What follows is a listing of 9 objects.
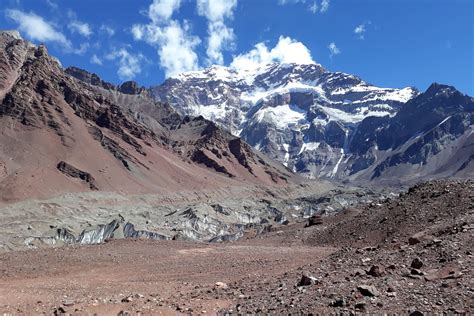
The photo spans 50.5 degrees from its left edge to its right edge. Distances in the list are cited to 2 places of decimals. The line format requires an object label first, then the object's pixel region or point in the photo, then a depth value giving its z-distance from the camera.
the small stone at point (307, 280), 15.45
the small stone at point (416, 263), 15.27
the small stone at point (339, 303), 12.94
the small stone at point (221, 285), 17.72
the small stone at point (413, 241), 20.12
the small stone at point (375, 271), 15.07
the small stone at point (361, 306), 12.47
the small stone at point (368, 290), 13.13
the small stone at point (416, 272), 14.43
